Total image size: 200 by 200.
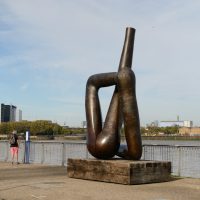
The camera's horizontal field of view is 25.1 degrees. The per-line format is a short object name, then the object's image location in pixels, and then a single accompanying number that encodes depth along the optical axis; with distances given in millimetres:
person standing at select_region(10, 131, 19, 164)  19891
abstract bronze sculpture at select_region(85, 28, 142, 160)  12859
